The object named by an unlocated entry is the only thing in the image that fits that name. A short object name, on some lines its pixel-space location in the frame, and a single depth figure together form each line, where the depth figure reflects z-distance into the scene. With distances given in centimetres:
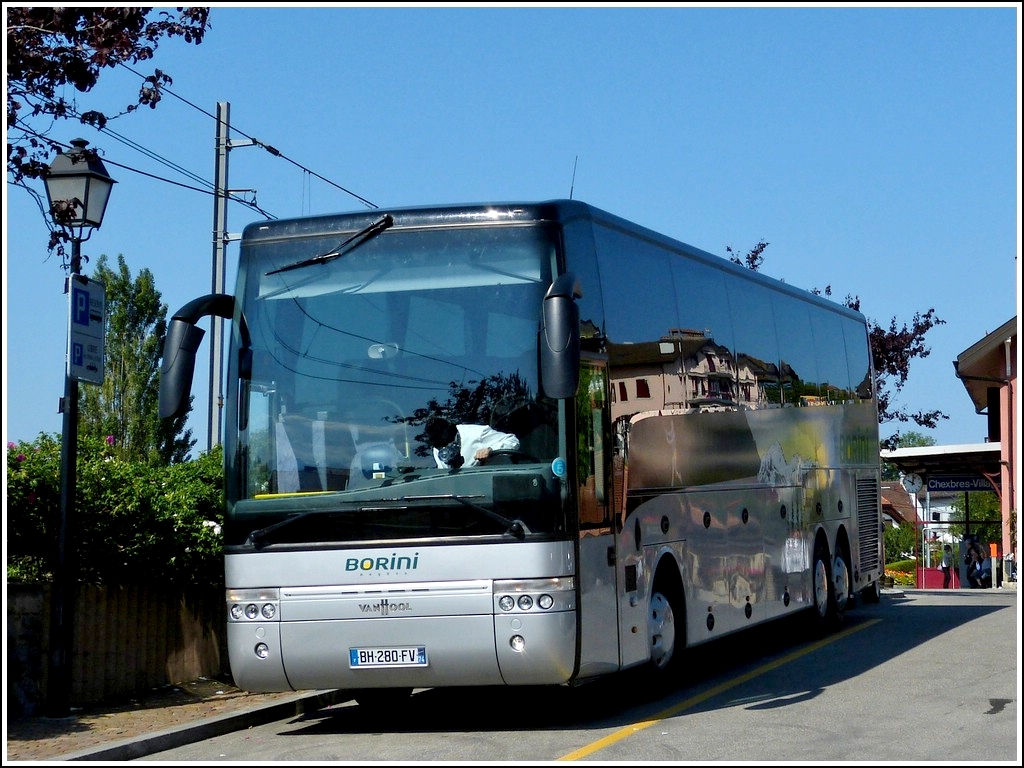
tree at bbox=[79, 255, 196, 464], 3647
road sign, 1135
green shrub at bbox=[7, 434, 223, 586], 1185
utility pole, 2367
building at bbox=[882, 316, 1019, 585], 3203
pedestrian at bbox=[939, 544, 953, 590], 4206
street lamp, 1103
